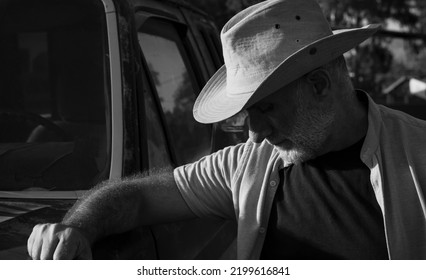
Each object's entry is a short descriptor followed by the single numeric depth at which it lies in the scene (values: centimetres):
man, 229
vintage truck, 248
